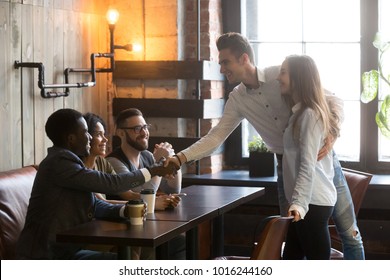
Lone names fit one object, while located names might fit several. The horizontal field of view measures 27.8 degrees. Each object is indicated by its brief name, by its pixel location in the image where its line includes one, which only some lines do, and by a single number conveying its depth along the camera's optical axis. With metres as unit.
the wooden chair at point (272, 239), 2.90
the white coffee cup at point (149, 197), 3.52
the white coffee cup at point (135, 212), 3.23
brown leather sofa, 3.75
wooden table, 3.00
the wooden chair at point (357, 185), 4.13
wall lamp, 4.29
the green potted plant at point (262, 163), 5.21
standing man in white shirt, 3.88
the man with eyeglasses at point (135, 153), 4.16
